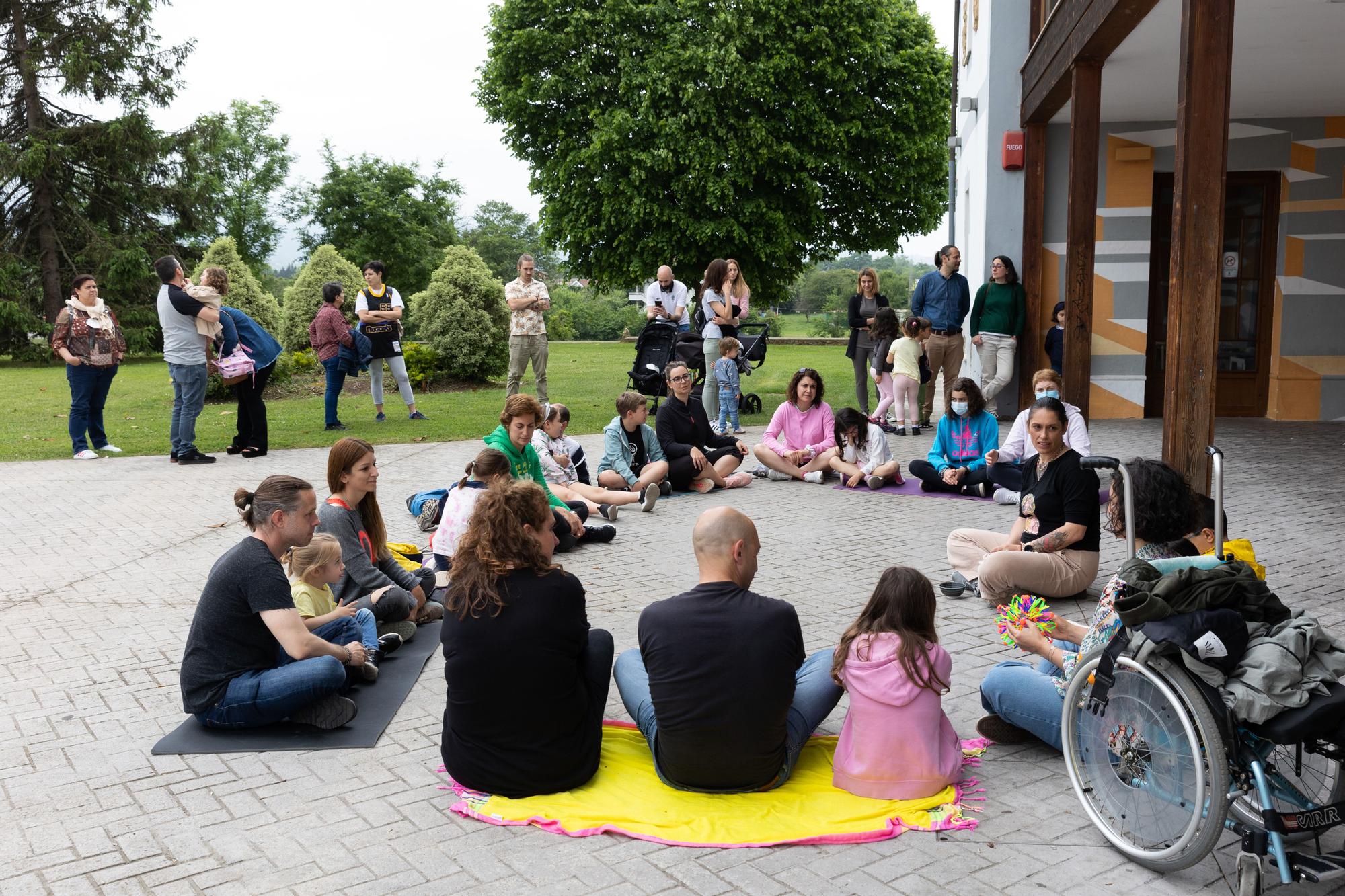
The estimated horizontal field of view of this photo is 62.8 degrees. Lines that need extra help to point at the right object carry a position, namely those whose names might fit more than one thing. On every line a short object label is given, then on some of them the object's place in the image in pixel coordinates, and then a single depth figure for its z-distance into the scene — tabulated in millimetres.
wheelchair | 2988
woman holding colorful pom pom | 4121
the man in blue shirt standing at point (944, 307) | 14258
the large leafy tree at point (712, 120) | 28078
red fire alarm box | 13891
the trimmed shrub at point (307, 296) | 22953
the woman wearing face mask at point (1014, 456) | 9492
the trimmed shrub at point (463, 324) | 20953
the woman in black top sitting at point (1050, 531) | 6273
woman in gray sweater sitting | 5578
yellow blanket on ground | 3738
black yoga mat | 4543
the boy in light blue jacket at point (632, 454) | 9812
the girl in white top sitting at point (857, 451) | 10656
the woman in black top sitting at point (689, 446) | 10375
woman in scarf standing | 12023
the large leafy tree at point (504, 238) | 86188
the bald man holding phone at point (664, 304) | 15352
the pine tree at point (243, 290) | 21984
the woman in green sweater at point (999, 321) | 13797
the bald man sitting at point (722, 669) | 3826
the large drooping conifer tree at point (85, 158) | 32062
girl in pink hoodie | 3912
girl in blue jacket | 9984
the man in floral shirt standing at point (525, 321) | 14977
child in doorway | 13703
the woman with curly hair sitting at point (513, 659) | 3904
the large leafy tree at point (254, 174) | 57469
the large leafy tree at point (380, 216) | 50250
